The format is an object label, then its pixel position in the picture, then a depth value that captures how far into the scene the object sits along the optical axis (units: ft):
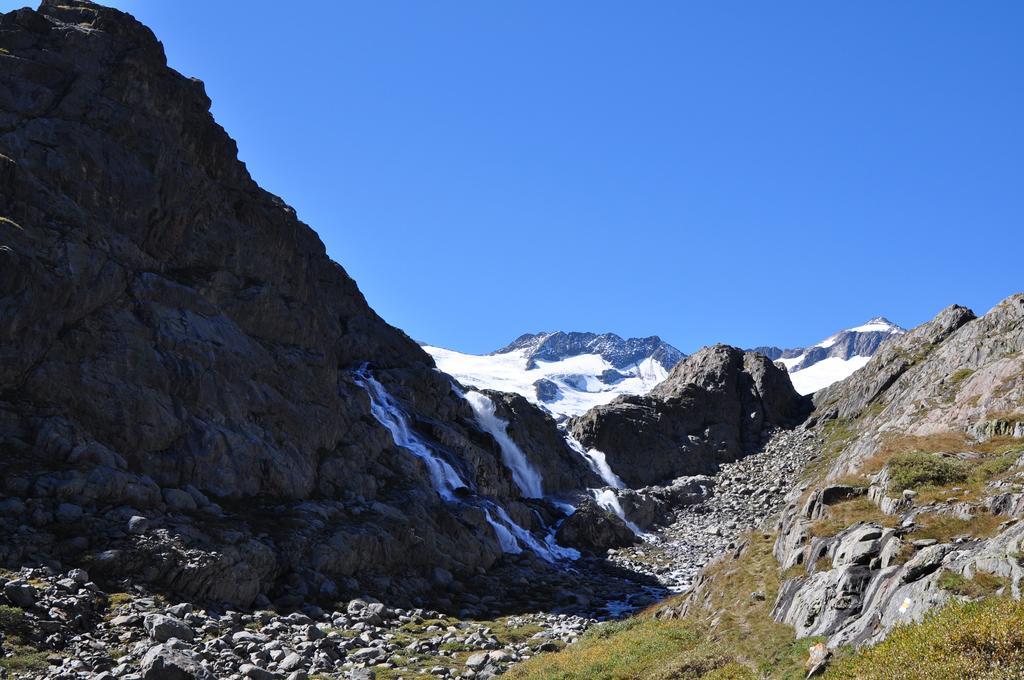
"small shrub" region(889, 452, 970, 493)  95.91
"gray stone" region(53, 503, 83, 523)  126.11
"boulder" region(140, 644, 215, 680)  86.53
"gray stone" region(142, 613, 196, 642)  100.53
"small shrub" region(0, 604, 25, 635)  92.43
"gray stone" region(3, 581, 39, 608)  98.68
